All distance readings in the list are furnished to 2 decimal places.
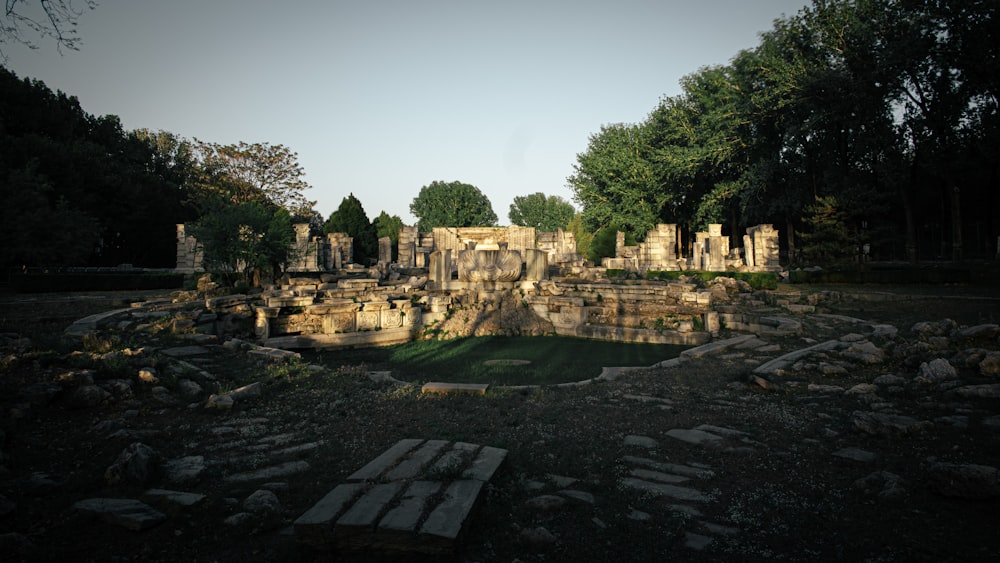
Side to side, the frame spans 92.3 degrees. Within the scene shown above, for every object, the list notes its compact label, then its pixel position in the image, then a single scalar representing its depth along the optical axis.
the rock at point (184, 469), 3.37
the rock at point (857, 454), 3.68
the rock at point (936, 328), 8.09
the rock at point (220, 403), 5.20
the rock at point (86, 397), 4.76
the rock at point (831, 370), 6.51
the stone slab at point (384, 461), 3.11
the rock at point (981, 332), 6.65
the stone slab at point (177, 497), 2.97
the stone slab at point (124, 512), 2.69
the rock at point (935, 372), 5.46
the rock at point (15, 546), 2.31
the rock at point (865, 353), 6.80
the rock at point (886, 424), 4.10
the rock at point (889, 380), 5.63
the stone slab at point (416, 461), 3.10
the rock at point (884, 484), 3.00
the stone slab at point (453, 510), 2.43
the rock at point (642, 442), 4.21
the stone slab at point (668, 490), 3.20
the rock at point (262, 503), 2.95
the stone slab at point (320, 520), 2.50
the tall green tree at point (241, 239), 15.39
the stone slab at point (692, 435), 4.32
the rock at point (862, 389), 5.52
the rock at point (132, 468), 3.26
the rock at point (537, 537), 2.62
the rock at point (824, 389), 5.76
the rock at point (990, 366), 5.32
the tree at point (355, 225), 44.34
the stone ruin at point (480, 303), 11.78
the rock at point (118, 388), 5.20
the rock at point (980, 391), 4.70
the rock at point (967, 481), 2.85
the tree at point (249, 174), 37.66
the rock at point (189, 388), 5.68
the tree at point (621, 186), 34.81
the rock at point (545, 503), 3.01
